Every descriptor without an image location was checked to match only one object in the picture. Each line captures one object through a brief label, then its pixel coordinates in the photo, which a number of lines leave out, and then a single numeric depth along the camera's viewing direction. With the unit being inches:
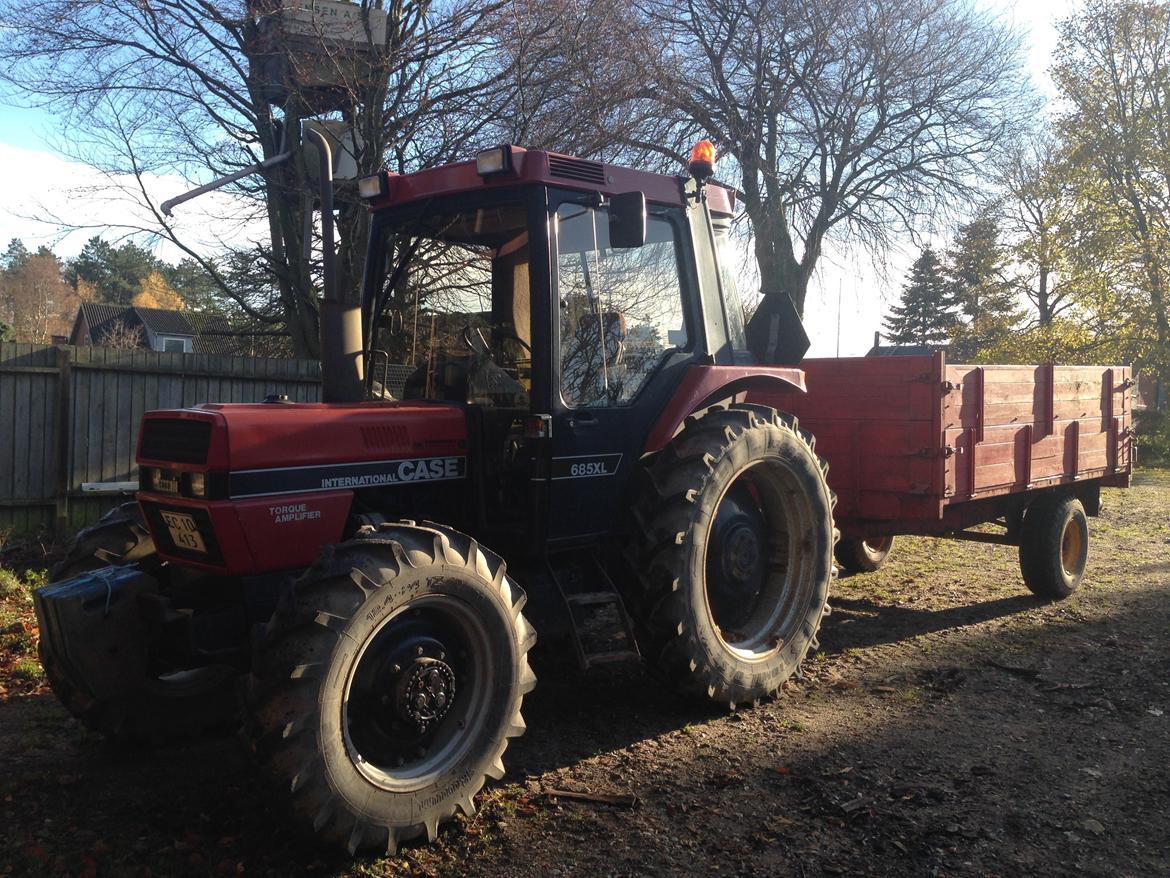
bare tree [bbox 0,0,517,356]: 356.2
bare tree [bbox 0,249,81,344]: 2167.8
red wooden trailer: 250.5
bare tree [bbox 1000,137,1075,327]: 968.3
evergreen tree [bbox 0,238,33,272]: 2388.0
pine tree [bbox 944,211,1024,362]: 991.0
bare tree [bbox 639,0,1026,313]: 750.5
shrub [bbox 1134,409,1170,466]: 868.0
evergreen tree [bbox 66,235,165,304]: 2236.7
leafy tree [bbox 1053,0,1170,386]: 935.0
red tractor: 136.6
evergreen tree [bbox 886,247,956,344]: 1761.8
